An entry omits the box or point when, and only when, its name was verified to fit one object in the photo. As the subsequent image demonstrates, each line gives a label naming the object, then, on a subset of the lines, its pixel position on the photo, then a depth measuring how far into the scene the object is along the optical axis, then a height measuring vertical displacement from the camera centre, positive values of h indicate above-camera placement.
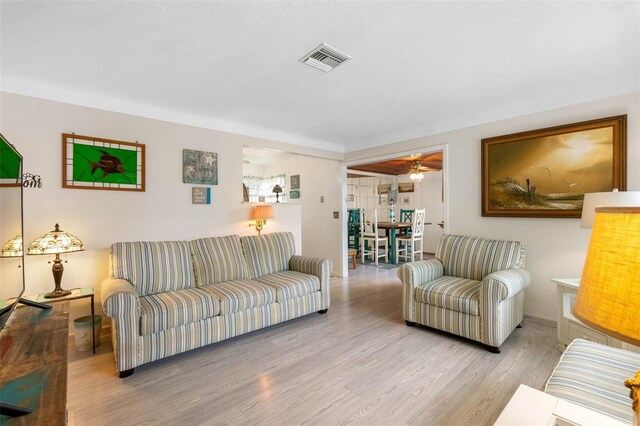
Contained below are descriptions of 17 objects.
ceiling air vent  1.99 +1.10
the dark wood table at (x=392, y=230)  6.05 -0.40
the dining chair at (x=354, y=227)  6.72 -0.37
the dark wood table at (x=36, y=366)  0.88 -0.58
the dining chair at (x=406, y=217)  6.84 -0.14
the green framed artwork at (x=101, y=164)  2.63 +0.46
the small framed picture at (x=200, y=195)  3.35 +0.20
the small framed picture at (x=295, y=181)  5.93 +0.61
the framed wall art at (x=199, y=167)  3.28 +0.52
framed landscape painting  2.56 +0.42
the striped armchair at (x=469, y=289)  2.40 -0.71
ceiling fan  5.91 +0.86
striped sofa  2.12 -0.72
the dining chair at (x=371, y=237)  6.08 -0.55
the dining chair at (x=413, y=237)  5.94 -0.57
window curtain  6.51 +0.60
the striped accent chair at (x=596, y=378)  1.13 -0.73
